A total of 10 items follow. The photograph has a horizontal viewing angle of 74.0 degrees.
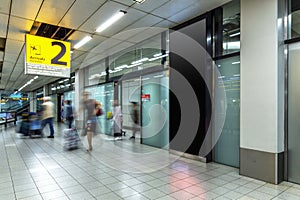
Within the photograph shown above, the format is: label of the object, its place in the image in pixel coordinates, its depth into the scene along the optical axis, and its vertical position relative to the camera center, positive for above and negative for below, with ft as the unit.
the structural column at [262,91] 10.51 +0.48
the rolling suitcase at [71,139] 18.67 -3.70
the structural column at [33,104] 72.02 -1.28
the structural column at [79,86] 34.14 +2.46
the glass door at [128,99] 27.42 +0.20
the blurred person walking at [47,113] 25.27 -1.61
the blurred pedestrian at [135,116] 22.34 -1.78
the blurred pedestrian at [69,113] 26.84 -1.73
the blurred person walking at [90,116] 17.98 -1.43
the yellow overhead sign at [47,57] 16.17 +3.73
